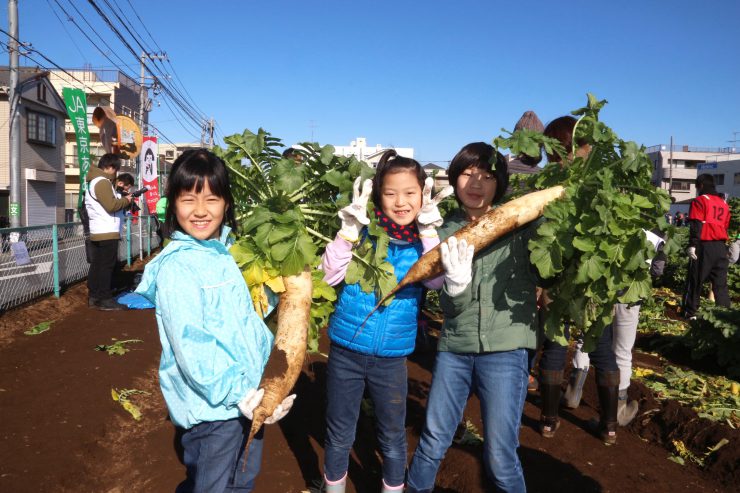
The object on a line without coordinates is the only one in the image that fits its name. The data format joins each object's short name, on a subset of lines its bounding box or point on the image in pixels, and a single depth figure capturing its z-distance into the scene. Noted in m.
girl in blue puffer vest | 2.48
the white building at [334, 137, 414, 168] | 40.36
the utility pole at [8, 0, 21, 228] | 13.67
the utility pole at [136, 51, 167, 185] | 25.63
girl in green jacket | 2.25
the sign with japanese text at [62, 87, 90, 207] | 13.95
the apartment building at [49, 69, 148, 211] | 41.72
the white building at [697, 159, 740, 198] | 48.84
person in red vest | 7.32
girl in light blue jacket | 1.77
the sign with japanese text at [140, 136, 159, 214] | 15.12
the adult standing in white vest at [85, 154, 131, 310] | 7.22
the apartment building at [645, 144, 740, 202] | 64.42
